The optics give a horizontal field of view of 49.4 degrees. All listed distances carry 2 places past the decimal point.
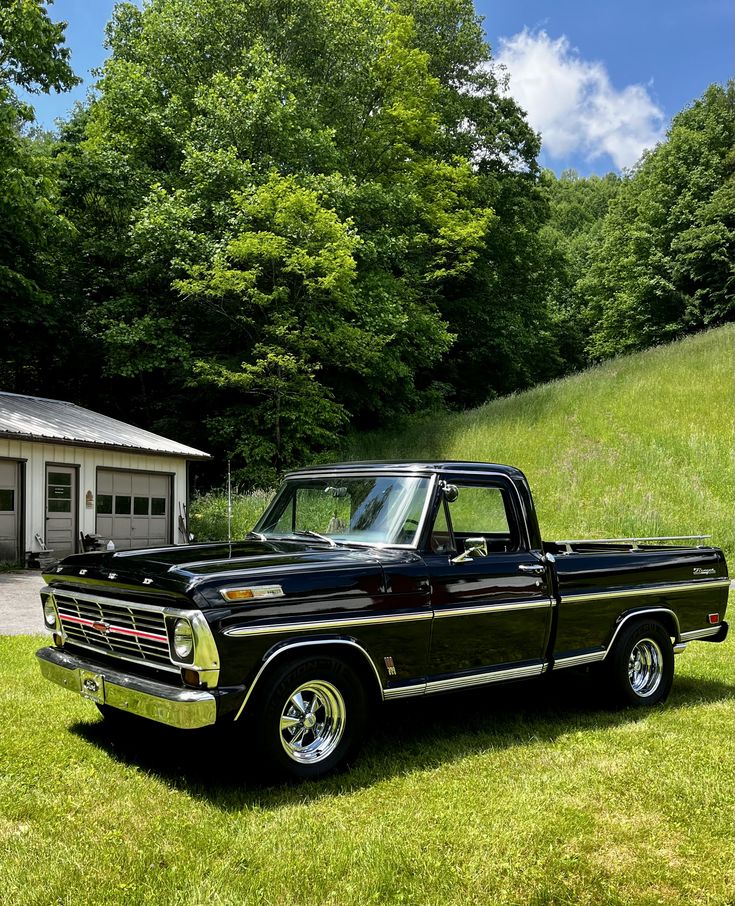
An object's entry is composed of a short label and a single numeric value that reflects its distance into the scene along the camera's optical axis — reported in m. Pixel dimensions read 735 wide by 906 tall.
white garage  17.78
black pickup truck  4.48
